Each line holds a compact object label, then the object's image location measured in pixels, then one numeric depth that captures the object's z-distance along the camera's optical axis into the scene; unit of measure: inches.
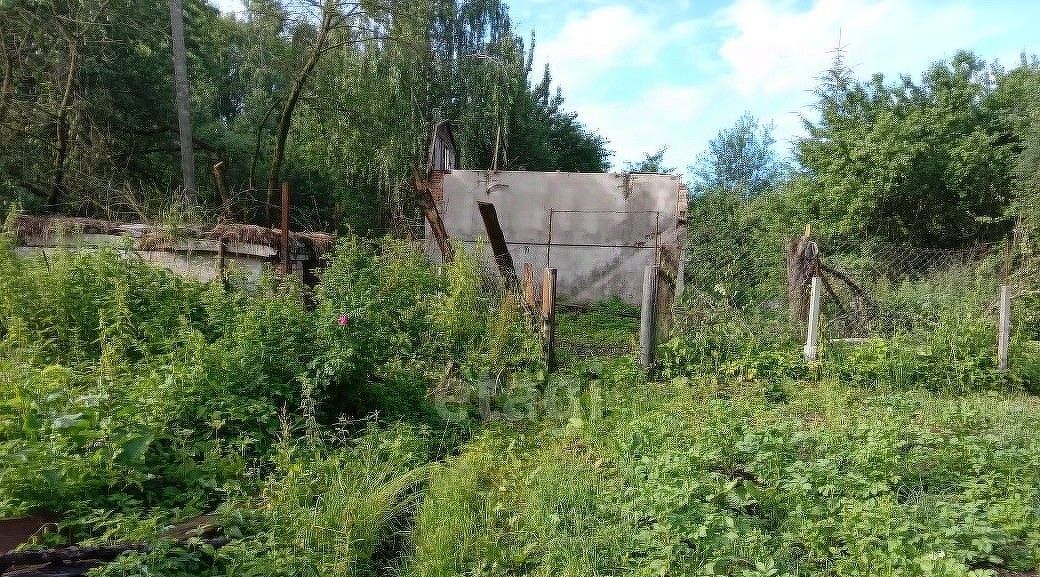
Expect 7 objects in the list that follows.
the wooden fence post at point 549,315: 250.2
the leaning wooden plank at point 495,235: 274.4
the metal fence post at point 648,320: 250.7
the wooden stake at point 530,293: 255.9
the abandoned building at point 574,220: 507.8
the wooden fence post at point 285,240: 308.9
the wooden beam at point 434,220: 304.7
